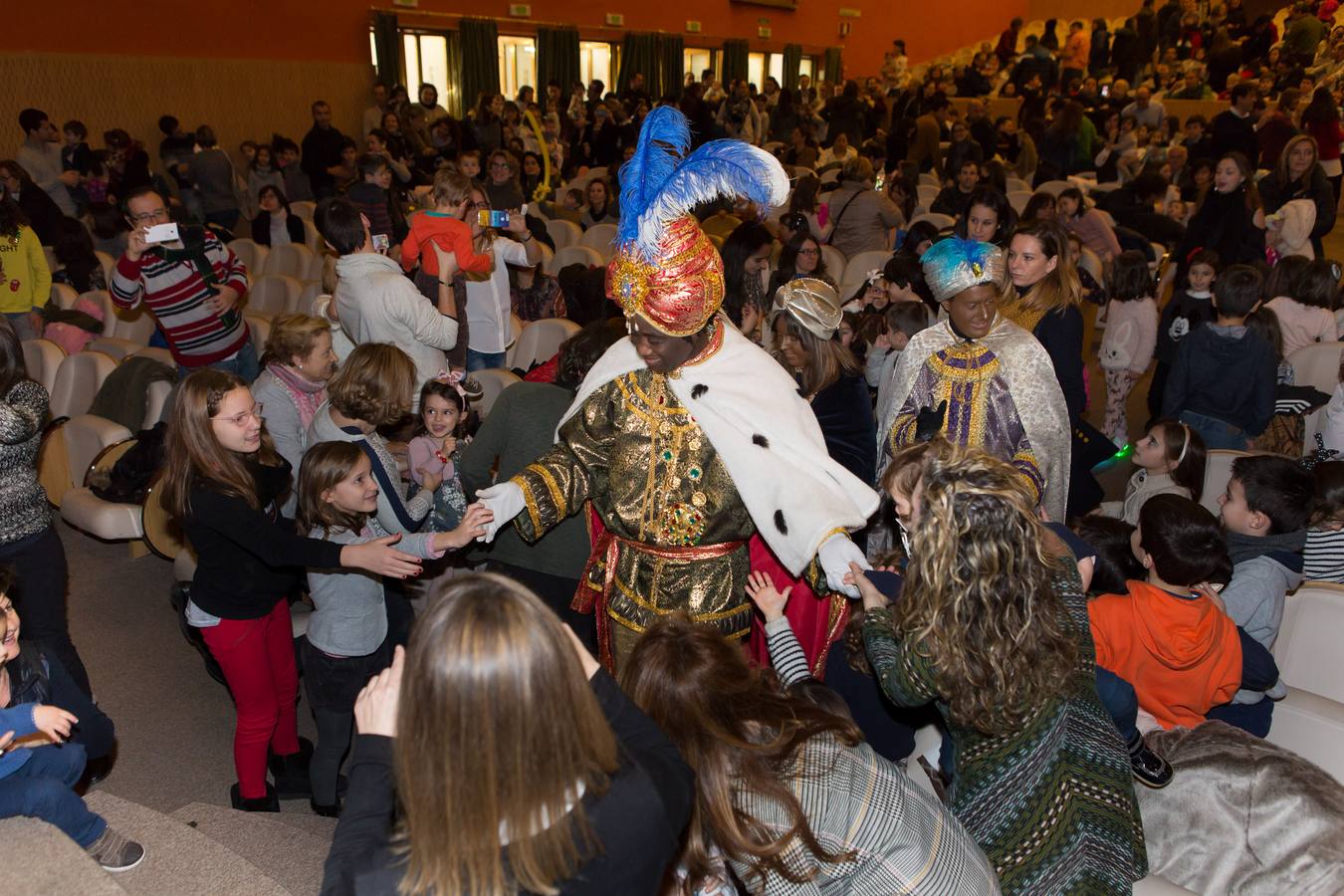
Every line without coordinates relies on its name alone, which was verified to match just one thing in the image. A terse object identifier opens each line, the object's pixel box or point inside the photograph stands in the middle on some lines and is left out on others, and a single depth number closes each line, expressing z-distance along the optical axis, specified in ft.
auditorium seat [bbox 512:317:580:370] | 16.67
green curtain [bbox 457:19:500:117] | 48.37
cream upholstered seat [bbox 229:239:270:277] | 25.32
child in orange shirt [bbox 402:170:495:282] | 14.76
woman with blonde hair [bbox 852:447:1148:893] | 6.00
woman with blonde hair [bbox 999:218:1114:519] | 12.58
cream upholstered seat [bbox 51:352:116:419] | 16.07
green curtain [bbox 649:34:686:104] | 57.31
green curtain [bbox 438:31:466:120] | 48.55
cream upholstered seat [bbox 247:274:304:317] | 21.35
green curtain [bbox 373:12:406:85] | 45.70
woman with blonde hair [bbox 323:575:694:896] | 4.10
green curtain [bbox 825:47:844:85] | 67.05
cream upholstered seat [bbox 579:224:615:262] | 25.29
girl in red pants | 8.70
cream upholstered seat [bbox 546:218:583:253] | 26.25
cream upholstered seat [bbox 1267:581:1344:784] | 8.45
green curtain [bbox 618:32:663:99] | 55.67
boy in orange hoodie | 7.93
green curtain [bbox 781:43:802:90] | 64.34
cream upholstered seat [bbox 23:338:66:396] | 16.57
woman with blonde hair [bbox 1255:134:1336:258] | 23.81
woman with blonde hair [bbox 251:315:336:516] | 11.80
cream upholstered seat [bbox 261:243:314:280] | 24.39
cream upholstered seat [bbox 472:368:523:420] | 14.71
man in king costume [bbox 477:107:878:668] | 7.79
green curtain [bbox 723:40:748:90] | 61.26
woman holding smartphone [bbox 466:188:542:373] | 15.70
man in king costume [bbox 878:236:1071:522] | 10.04
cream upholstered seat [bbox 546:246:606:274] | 22.13
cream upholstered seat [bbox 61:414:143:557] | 14.29
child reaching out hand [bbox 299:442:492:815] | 9.25
